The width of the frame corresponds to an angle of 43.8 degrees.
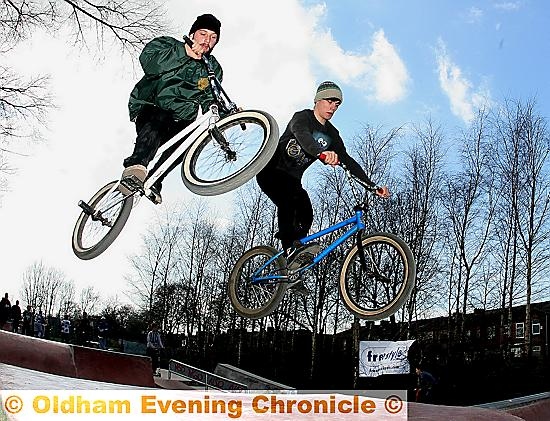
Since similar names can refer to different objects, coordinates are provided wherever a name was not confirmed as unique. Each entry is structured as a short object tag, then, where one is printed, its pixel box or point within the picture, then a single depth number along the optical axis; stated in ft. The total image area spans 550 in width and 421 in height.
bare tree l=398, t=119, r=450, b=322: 46.24
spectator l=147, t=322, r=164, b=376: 42.83
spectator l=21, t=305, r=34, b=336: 47.34
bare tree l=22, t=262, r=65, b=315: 50.57
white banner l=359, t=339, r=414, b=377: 37.78
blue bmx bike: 27.32
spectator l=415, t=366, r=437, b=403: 43.62
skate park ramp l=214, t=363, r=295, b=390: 29.84
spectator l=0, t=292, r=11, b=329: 38.34
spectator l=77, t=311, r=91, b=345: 43.44
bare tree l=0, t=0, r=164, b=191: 31.50
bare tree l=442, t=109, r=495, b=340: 51.24
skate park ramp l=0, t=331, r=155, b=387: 19.57
